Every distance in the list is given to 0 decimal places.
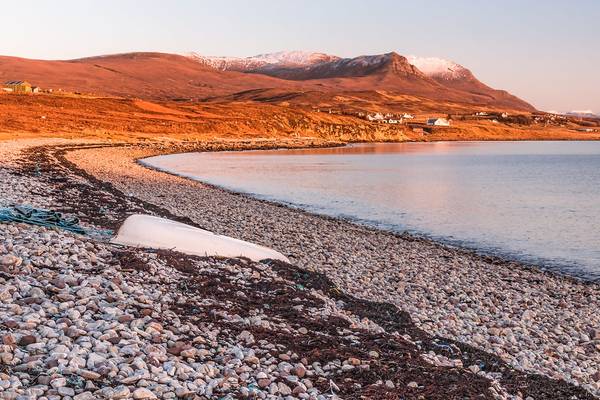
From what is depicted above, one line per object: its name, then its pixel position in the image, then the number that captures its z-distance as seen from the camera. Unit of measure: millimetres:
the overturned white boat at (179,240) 15883
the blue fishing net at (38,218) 16078
